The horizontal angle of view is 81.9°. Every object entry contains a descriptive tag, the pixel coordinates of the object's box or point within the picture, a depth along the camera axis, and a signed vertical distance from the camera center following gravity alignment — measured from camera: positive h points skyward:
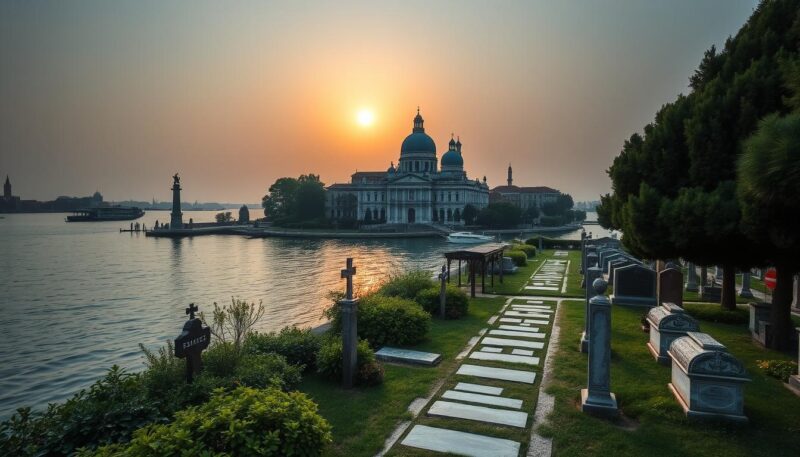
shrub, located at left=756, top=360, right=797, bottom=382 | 9.23 -2.96
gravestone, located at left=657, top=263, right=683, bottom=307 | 15.28 -2.10
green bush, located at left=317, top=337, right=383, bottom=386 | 9.02 -2.87
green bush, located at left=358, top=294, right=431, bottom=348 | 11.66 -2.64
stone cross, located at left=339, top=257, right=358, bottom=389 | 8.84 -2.26
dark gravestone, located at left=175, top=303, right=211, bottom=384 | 6.89 -1.91
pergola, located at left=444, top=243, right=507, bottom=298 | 18.16 -1.31
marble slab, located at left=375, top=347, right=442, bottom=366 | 10.37 -3.12
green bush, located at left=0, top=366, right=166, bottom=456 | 5.41 -2.58
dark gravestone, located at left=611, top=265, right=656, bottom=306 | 16.89 -2.35
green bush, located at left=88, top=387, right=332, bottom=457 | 4.72 -2.32
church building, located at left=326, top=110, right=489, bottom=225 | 104.06 +6.95
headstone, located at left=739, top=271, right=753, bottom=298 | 19.33 -2.74
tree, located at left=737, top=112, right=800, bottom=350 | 5.62 +0.53
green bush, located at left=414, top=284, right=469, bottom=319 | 15.25 -2.68
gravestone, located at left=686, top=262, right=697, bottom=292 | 21.90 -2.70
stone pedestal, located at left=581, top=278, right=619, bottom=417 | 7.75 -2.37
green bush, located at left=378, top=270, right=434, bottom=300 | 16.23 -2.30
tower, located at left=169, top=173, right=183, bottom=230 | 89.00 +2.60
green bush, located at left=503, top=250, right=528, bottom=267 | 30.71 -2.40
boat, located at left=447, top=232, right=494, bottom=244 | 67.66 -2.45
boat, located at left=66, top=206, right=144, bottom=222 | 146.88 +1.61
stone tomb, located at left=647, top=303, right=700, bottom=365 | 10.07 -2.30
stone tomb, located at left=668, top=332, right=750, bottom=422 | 7.18 -2.52
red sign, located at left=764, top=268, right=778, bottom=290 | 12.30 -1.50
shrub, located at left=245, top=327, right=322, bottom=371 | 9.81 -2.72
